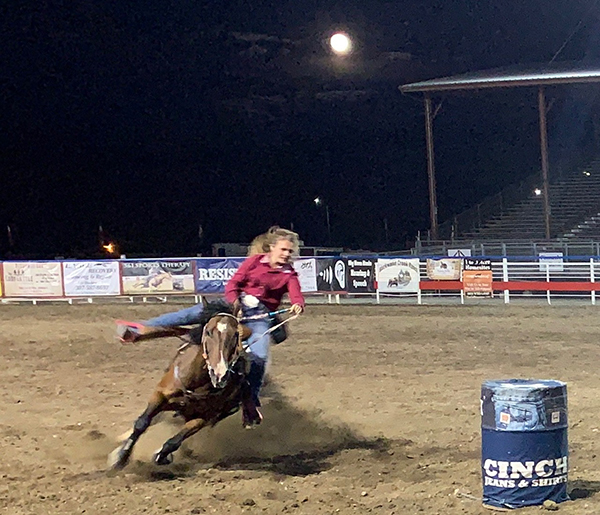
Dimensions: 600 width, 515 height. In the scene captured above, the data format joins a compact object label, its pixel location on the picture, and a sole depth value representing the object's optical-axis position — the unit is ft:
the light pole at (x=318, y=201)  198.94
